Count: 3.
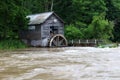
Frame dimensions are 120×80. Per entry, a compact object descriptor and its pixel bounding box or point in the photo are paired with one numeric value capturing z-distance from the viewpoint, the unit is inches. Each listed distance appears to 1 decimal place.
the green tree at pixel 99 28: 2100.1
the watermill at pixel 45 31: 1996.8
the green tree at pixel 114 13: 2719.5
